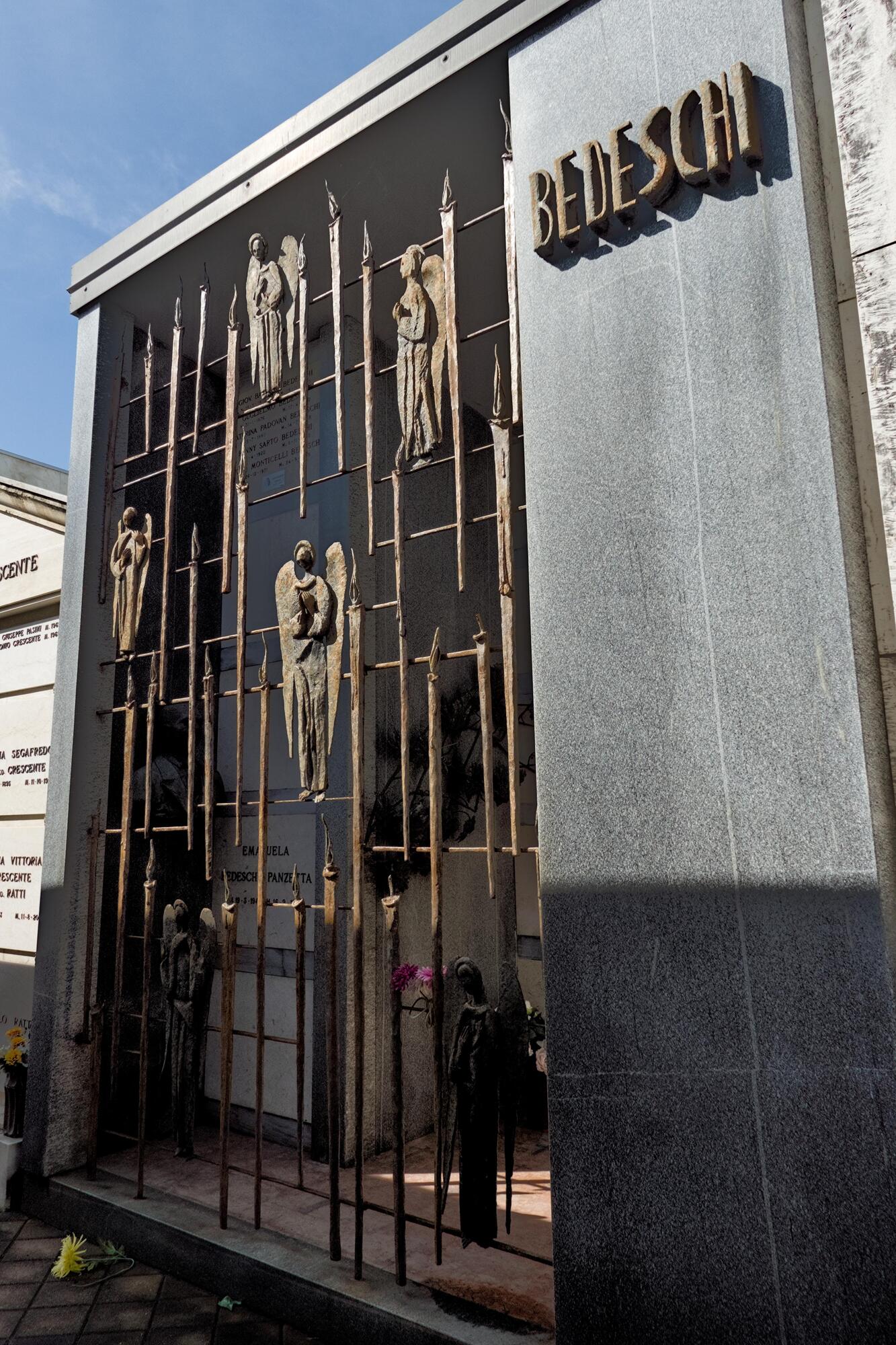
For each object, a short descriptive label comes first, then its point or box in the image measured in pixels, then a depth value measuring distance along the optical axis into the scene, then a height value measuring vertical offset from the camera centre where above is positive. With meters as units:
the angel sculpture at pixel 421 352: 4.23 +2.31
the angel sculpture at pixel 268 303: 4.98 +3.01
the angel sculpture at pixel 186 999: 4.60 -0.75
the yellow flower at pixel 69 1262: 3.97 -1.78
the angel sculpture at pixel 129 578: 5.22 +1.57
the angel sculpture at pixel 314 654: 4.38 +0.95
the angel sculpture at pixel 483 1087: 3.43 -0.92
